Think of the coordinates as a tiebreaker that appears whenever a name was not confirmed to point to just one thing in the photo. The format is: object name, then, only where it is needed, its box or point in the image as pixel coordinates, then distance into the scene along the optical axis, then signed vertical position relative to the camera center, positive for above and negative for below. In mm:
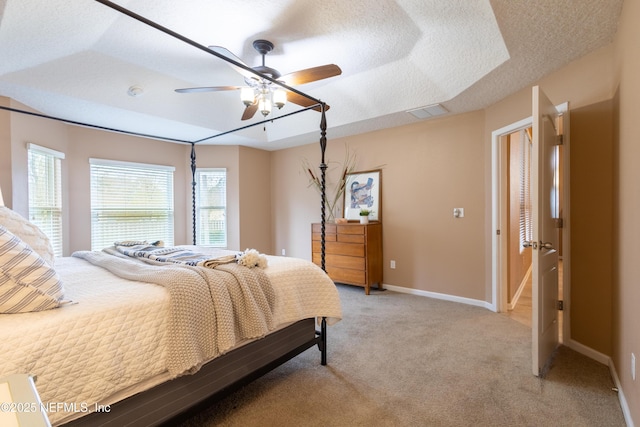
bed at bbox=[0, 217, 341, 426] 1104 -598
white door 2055 -168
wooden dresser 4117 -610
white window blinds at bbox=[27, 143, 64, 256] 3361 +261
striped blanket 1961 -330
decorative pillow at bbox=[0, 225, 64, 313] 1163 -277
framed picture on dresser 4441 +244
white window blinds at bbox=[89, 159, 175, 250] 4281 +146
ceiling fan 2393 +1092
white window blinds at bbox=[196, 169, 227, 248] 5340 +57
